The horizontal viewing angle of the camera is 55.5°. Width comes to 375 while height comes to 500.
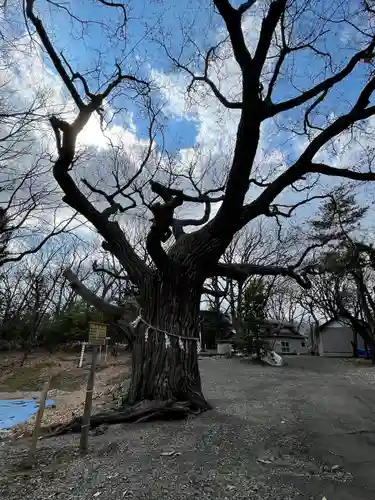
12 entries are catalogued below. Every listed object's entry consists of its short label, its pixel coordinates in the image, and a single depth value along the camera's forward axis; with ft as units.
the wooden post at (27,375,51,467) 11.94
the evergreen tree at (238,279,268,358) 53.42
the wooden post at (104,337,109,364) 62.61
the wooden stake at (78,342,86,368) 57.26
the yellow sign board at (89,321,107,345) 14.26
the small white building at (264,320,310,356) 85.82
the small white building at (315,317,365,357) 96.84
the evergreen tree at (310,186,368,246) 57.06
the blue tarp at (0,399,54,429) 26.89
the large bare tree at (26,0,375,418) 15.60
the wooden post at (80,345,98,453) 12.87
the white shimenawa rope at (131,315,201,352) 19.39
